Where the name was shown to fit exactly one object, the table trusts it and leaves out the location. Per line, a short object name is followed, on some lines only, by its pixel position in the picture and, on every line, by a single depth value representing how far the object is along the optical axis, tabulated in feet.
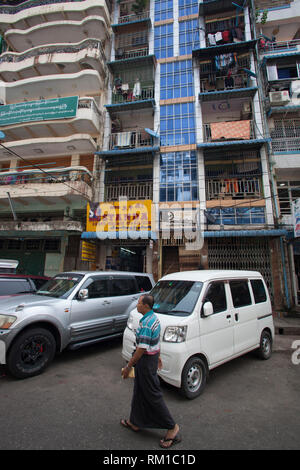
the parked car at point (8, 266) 21.61
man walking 7.72
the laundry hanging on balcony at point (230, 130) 40.40
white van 10.66
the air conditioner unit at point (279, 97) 39.96
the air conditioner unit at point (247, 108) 42.01
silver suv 12.47
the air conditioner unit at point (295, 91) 41.34
